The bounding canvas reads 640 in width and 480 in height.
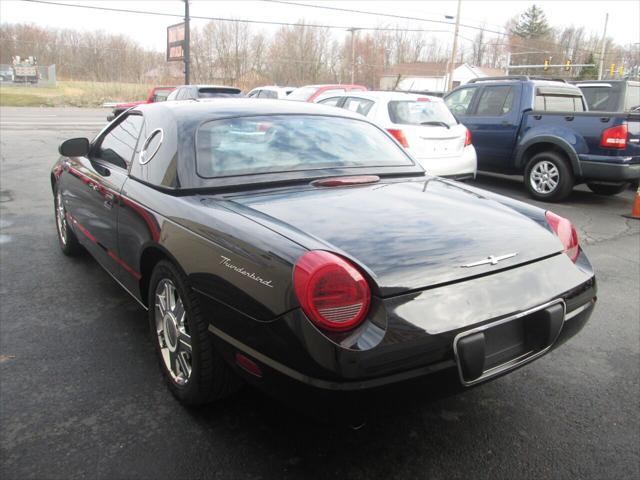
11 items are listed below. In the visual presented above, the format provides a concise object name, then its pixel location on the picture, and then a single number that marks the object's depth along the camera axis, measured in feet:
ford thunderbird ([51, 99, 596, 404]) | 6.01
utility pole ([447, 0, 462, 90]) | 112.68
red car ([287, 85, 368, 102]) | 38.20
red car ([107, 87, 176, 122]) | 54.65
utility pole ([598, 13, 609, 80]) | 170.02
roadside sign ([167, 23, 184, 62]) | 95.35
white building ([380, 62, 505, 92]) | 232.94
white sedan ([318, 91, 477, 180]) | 24.44
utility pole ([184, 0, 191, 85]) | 79.77
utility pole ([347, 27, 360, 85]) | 151.33
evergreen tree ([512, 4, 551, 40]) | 269.85
